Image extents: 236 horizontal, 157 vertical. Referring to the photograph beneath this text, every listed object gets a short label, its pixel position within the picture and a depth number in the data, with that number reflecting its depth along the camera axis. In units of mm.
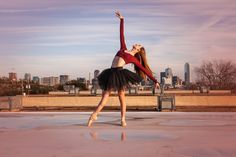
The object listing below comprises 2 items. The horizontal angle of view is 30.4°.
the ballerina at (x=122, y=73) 10883
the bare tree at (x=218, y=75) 102688
